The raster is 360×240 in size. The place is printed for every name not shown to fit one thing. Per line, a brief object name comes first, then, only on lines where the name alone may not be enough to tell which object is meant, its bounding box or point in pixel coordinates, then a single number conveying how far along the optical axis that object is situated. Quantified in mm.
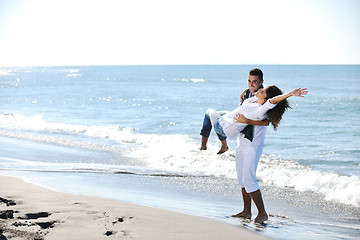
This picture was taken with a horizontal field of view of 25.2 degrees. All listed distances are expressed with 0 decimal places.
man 10270
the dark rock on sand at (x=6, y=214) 8397
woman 9555
